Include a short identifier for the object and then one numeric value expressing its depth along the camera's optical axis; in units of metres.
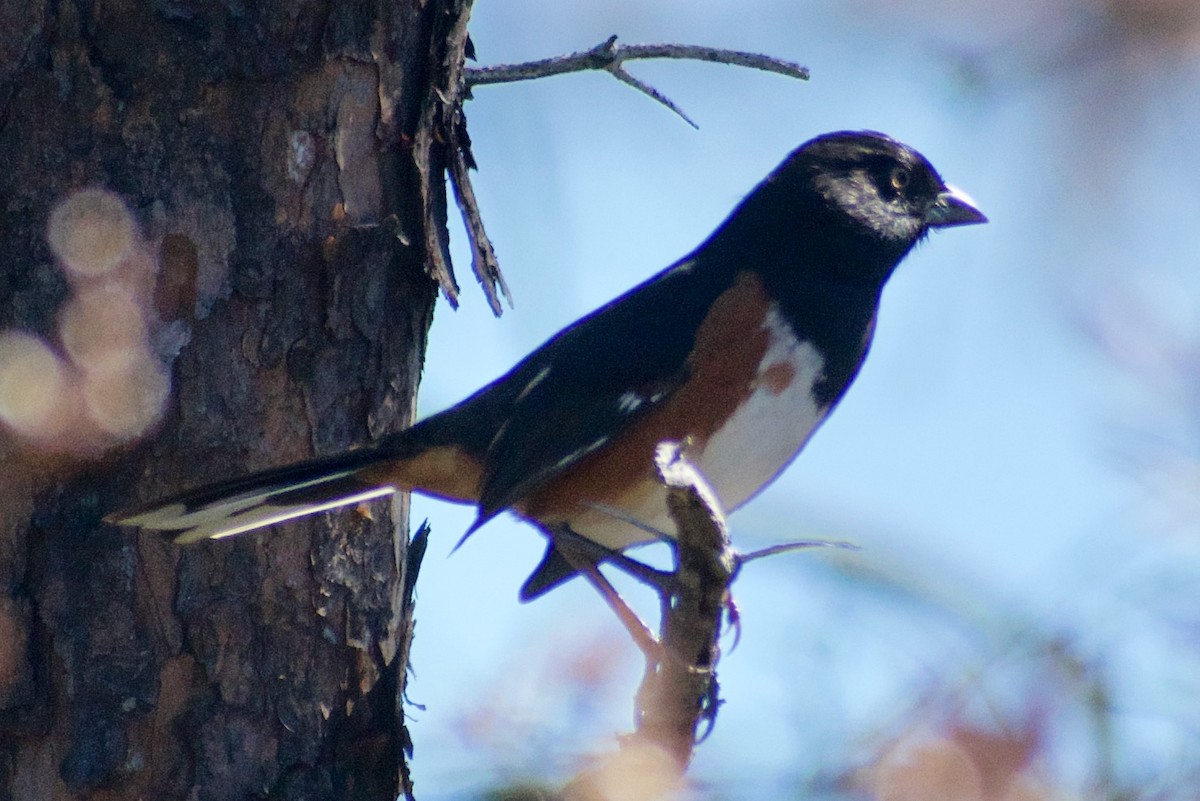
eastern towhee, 6.34
